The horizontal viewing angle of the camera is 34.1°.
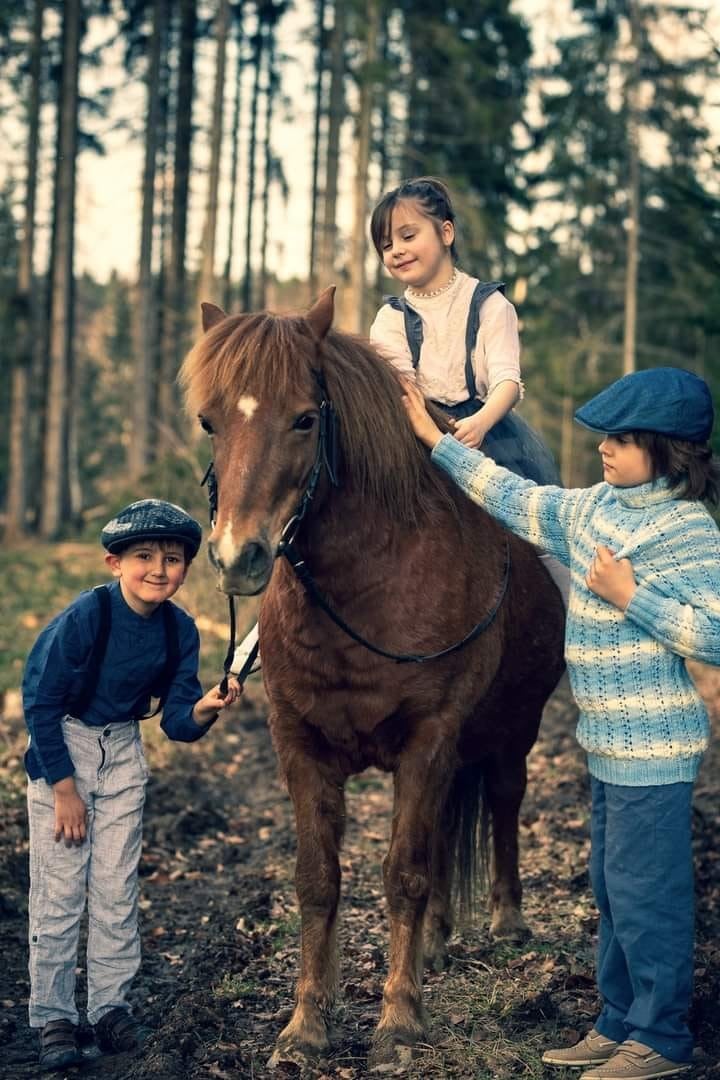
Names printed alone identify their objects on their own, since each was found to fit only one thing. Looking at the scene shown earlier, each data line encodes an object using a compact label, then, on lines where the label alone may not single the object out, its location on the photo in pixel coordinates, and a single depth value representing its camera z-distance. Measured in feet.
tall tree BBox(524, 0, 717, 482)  79.82
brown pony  12.23
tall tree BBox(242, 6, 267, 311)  104.99
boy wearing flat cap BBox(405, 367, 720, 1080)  11.14
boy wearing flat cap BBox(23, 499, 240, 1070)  13.80
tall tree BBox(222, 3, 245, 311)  106.63
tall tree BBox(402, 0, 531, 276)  82.99
